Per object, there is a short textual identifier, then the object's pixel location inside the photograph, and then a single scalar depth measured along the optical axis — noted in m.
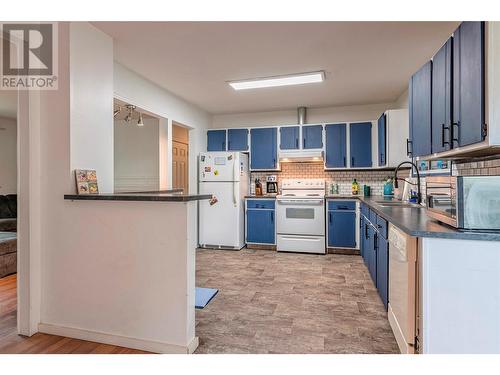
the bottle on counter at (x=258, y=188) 5.43
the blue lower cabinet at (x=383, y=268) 2.46
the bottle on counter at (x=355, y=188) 5.09
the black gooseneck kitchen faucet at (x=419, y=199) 2.99
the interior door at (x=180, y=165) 5.06
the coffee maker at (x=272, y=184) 5.52
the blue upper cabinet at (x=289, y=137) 5.17
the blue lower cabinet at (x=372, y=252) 3.01
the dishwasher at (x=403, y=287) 1.71
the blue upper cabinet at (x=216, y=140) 5.52
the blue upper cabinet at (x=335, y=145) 4.98
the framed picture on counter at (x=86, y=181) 2.20
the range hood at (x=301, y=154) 5.04
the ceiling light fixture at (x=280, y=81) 3.64
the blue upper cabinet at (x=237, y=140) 5.44
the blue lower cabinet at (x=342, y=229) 4.65
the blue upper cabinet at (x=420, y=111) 2.32
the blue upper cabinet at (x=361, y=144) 4.86
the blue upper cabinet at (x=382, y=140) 4.13
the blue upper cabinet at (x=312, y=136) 5.07
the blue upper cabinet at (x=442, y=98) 1.94
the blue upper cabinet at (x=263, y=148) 5.29
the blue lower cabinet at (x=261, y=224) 5.05
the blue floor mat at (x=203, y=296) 2.75
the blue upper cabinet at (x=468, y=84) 1.55
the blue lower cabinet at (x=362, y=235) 4.04
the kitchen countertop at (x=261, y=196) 5.06
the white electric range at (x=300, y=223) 4.75
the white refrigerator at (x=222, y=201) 5.05
